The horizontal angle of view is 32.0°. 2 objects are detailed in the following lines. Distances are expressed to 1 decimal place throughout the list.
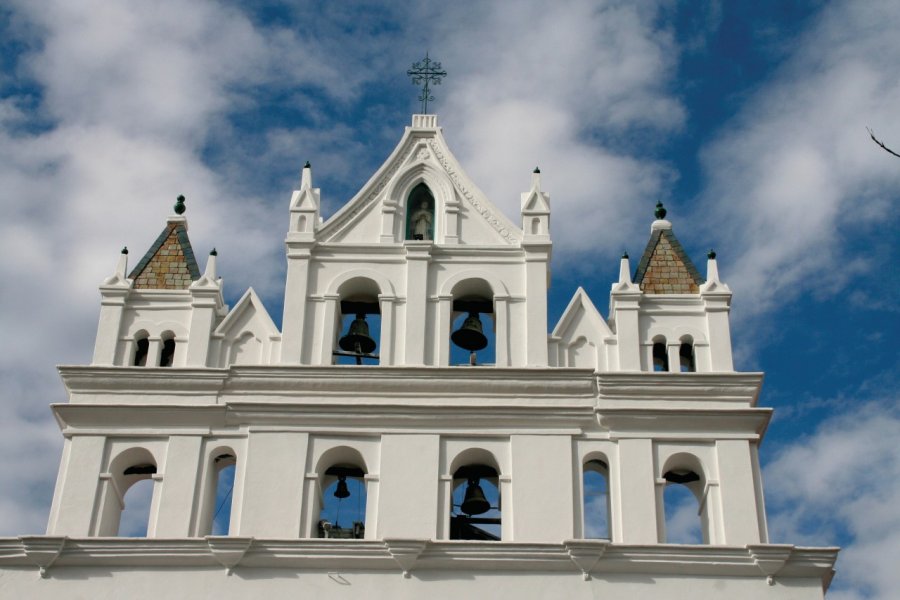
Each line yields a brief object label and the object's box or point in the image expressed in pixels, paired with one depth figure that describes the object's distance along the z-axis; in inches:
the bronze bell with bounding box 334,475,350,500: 1062.9
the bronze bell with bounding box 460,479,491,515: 1051.9
